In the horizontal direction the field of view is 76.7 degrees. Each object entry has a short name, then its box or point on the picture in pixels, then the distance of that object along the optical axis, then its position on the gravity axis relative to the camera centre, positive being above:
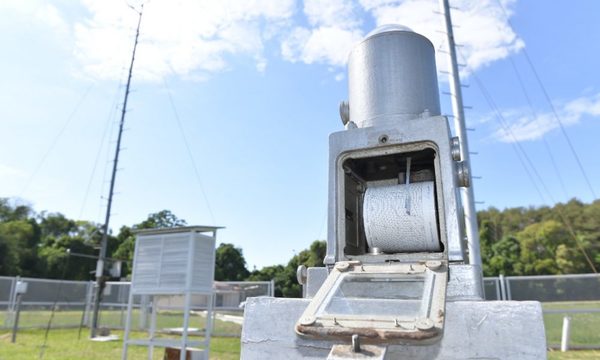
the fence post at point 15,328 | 11.30 -1.42
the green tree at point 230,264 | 39.09 +1.76
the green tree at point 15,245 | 32.66 +3.06
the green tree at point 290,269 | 29.85 +1.13
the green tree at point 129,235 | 39.59 +5.28
